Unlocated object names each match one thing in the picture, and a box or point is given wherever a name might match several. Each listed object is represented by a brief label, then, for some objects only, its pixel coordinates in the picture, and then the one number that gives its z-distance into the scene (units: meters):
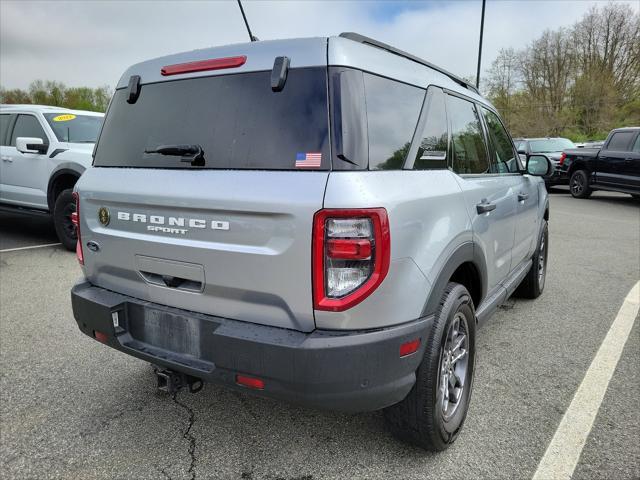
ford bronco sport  1.87
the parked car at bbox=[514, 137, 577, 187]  15.89
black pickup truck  11.80
